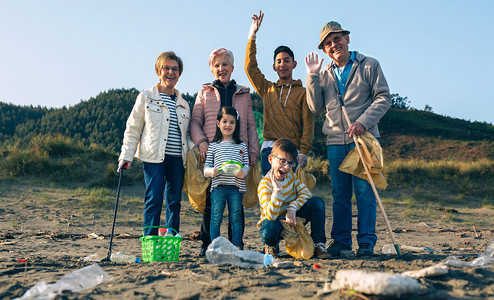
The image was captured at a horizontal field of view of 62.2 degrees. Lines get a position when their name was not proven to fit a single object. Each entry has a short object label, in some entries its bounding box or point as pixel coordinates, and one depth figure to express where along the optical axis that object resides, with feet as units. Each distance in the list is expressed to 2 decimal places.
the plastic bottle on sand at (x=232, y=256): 11.27
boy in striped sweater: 12.61
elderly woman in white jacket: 14.44
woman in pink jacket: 14.89
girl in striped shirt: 13.76
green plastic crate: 12.59
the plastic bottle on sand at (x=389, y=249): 14.26
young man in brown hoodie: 14.51
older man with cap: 13.87
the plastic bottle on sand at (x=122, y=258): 13.21
